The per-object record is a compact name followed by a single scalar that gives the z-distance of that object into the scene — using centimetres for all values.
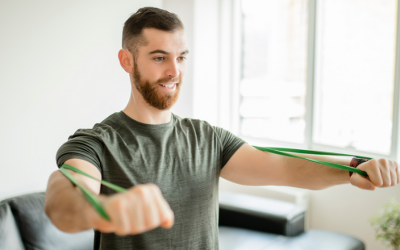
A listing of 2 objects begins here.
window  280
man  112
